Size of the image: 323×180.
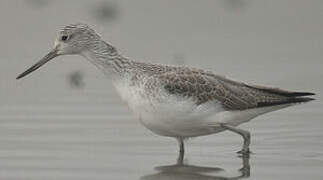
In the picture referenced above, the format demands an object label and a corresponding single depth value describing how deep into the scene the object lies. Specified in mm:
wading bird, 12938
